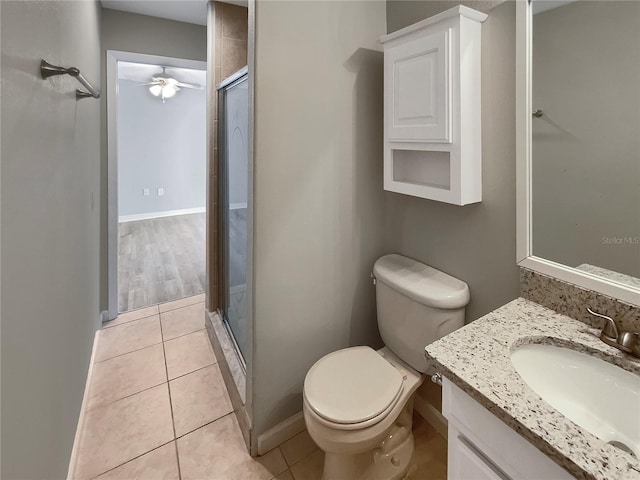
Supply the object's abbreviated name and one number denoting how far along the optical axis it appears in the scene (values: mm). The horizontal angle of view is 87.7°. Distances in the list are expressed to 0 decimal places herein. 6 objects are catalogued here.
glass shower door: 1957
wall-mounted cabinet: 1169
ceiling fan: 4535
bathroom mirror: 883
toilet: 1172
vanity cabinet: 663
